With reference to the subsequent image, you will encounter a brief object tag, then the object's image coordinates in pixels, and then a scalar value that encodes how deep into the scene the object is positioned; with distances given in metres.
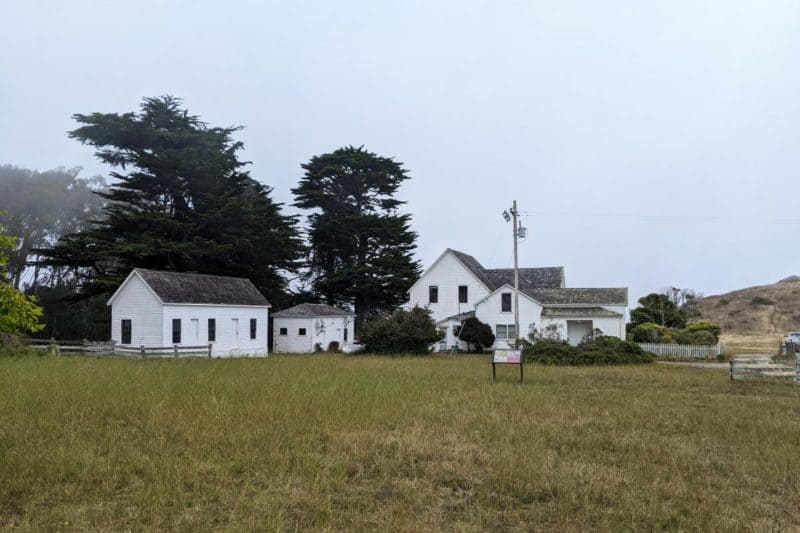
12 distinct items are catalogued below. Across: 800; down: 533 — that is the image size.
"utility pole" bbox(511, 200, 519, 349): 36.51
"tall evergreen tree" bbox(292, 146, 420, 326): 54.47
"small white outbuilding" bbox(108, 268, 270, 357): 34.75
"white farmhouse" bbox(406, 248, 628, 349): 41.94
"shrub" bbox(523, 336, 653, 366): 29.03
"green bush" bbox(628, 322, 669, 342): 40.70
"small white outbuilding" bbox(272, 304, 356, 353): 45.44
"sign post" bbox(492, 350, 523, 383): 18.69
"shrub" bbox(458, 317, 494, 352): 42.03
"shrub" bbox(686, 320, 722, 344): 42.67
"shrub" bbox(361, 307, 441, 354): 38.31
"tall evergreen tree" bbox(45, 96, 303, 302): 42.56
